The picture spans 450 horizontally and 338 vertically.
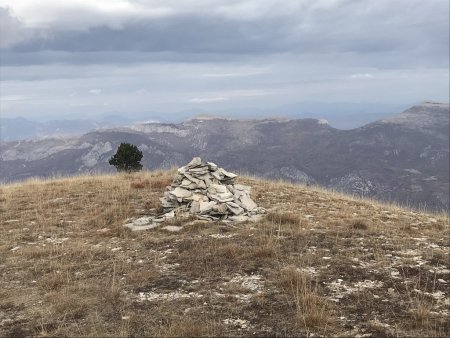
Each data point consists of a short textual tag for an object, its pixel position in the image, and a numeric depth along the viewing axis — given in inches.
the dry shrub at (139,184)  863.1
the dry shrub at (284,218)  564.7
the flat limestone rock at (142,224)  560.4
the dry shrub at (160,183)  860.6
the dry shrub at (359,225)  551.2
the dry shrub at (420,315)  284.4
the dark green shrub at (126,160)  1141.7
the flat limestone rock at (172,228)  543.8
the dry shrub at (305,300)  288.0
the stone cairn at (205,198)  592.9
